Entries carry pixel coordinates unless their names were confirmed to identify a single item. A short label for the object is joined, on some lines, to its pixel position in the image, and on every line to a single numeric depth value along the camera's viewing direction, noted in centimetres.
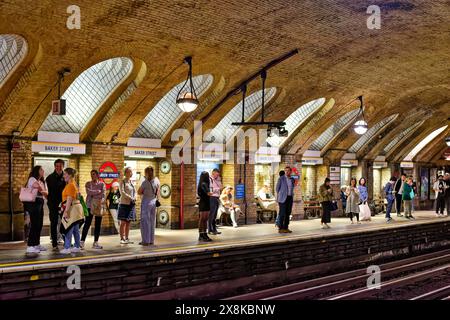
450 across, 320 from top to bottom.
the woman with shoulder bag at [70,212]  1083
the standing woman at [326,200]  1712
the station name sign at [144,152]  1622
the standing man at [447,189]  2283
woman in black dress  1305
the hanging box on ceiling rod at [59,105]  1290
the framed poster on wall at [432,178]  3192
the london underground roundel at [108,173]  1526
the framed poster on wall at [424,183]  3092
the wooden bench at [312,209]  2231
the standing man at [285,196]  1497
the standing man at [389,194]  2083
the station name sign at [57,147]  1401
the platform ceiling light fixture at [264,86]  1580
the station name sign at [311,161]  2277
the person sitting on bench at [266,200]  2023
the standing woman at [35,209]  1062
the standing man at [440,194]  2343
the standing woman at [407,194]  2097
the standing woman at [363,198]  1984
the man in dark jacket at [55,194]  1142
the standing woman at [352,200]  1923
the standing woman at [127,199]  1222
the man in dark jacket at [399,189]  2103
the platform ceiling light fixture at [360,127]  1981
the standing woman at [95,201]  1188
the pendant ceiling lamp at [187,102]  1341
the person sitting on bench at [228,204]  1776
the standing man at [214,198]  1495
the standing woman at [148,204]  1215
